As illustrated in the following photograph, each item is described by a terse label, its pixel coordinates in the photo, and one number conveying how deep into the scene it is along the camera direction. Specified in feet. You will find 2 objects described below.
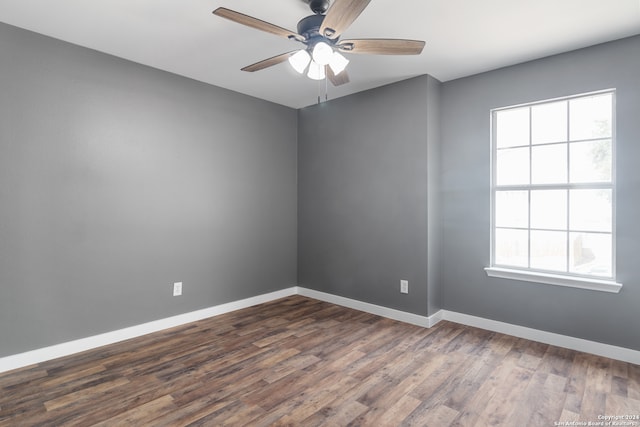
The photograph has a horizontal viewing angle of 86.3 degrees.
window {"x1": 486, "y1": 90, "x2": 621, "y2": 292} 8.97
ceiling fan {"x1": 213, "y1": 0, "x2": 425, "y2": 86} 5.65
